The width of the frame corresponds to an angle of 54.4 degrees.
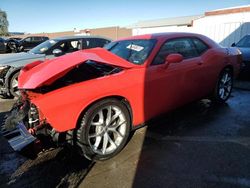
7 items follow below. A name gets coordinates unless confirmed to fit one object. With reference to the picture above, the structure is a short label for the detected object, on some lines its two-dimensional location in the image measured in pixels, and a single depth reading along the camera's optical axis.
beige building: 27.41
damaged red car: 2.81
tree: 68.25
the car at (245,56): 7.51
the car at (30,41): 20.53
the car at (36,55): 5.92
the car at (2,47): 18.31
